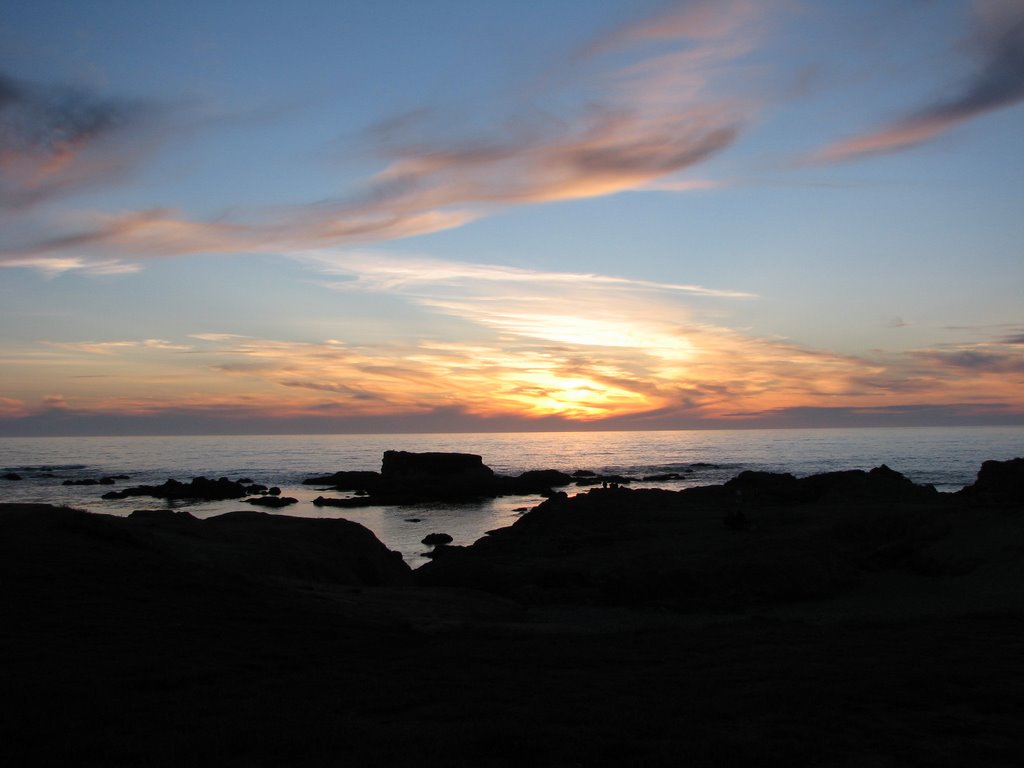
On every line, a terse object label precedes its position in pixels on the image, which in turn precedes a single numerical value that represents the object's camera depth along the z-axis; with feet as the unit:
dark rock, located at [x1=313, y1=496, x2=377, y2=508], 204.54
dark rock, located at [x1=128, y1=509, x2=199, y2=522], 72.48
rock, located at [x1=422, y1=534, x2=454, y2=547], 128.98
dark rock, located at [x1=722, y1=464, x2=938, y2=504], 128.36
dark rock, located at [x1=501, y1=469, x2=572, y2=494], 257.75
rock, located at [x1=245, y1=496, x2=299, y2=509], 196.85
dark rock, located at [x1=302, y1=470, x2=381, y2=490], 260.42
